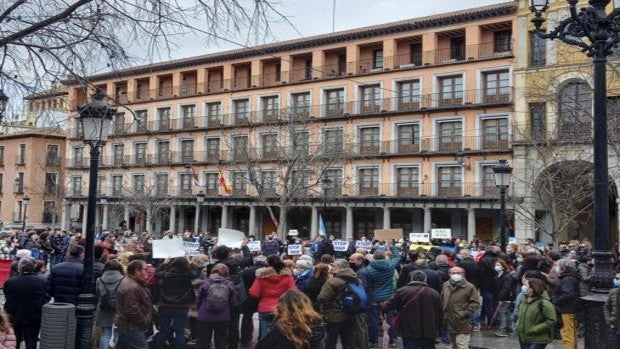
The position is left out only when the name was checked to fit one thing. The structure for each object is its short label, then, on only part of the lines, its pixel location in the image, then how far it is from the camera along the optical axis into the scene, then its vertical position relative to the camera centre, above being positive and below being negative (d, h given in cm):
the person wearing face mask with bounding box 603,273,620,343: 784 -116
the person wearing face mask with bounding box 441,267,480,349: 911 -138
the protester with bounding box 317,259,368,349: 898 -154
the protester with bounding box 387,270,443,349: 838 -135
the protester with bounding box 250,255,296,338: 920 -115
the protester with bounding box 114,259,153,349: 791 -130
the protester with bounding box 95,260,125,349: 874 -130
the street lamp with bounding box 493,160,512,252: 1706 +83
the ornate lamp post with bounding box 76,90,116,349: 782 +18
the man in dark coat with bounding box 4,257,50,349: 870 -136
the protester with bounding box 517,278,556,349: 828 -139
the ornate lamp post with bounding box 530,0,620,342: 773 +68
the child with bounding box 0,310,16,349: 548 -116
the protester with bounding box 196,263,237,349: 880 -139
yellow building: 2598 +290
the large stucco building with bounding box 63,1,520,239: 4222 +545
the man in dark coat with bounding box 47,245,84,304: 901 -114
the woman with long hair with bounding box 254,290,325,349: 532 -99
